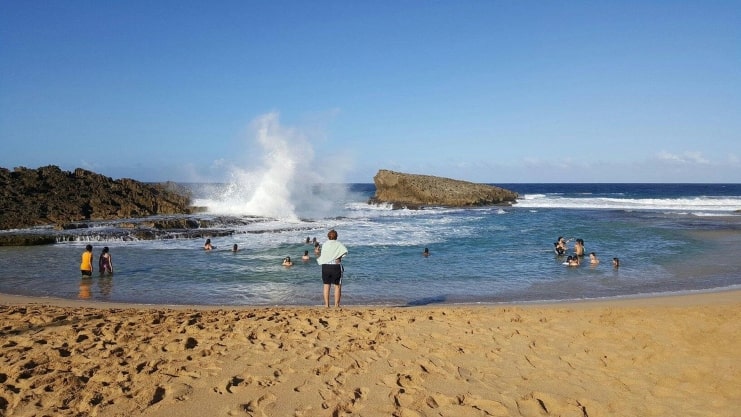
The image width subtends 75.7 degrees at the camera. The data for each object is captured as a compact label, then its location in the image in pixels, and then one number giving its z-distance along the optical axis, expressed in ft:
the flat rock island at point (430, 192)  168.45
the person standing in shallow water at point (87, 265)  43.06
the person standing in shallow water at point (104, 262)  45.21
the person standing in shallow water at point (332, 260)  29.22
